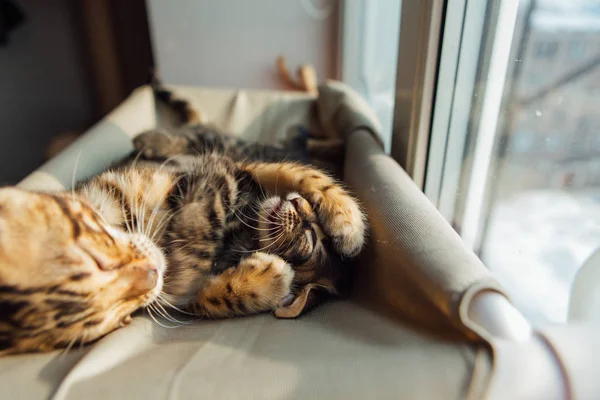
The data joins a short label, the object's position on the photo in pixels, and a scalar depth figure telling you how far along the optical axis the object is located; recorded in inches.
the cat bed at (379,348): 8.8
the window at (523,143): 12.0
